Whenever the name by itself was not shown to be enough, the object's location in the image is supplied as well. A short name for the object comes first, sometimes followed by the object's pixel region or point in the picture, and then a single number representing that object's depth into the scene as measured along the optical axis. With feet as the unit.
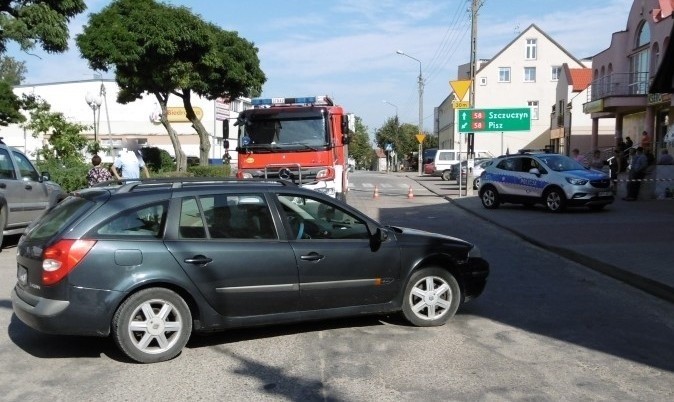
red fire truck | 45.44
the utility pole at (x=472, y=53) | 87.09
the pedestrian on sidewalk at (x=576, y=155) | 92.22
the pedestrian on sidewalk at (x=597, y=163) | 84.07
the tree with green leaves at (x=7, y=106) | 124.77
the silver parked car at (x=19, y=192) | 37.22
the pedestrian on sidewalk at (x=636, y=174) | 68.54
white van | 139.85
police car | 58.23
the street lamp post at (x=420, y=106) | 183.42
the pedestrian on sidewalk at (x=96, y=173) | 45.55
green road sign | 85.46
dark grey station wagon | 17.40
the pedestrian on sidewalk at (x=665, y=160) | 69.36
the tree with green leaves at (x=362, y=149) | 378.20
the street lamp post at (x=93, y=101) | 96.84
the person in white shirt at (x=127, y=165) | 46.19
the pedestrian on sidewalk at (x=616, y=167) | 76.99
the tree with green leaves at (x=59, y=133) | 91.71
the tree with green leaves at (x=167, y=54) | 76.33
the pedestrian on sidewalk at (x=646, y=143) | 73.06
